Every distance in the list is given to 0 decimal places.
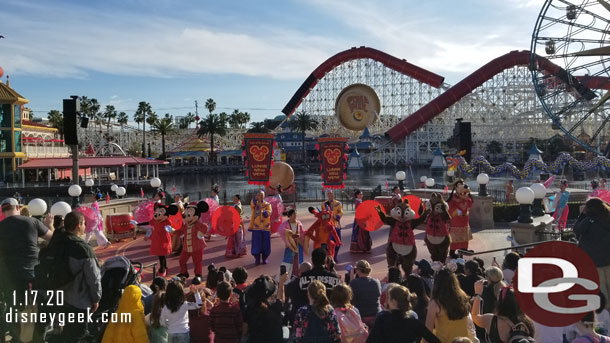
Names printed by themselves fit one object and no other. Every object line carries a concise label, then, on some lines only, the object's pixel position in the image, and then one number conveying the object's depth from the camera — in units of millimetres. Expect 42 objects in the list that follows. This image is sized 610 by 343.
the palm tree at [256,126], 84375
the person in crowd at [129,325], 4320
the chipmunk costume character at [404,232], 8805
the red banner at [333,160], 16625
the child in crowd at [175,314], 4496
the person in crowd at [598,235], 5852
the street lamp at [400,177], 17406
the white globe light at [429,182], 18681
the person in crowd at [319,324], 4074
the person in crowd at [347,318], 4258
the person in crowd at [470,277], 5449
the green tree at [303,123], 83688
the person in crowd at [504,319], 3959
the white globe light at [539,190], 10484
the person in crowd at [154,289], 4950
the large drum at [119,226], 14320
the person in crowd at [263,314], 4344
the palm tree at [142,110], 80156
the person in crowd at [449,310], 3969
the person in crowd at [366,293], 5199
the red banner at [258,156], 16891
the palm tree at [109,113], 88781
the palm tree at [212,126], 80375
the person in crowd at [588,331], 3654
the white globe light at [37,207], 9195
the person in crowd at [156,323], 4520
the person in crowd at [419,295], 4914
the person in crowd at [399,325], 3693
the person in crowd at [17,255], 5465
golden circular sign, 73938
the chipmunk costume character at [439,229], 9242
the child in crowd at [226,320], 4527
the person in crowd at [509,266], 5148
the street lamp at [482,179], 13878
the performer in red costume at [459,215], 10438
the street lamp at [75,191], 12262
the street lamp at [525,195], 9828
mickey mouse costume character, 9523
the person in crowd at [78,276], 4773
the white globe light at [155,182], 14958
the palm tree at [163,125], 77750
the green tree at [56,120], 69275
